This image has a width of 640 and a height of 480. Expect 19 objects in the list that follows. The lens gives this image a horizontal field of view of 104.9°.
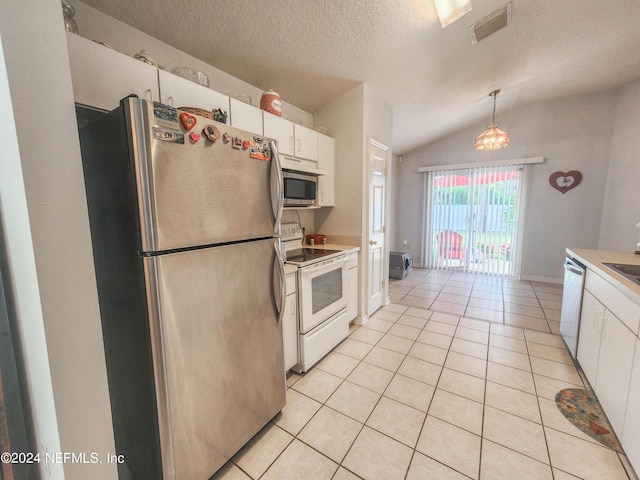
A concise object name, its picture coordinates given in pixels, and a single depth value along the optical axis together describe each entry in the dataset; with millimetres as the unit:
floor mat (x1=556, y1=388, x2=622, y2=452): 1369
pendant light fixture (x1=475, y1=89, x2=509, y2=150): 3213
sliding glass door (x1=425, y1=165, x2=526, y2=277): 4449
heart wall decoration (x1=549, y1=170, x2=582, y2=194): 3899
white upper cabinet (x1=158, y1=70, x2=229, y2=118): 1372
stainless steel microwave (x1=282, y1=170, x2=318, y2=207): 2051
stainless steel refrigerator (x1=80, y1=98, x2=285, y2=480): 914
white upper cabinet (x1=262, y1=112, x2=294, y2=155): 1948
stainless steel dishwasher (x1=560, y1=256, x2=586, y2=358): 1956
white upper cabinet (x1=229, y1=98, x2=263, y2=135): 1706
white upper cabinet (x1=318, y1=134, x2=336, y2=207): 2564
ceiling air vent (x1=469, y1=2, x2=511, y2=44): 1850
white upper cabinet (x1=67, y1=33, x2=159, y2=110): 1086
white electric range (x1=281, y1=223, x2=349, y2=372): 1877
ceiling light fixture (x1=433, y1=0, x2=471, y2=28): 1655
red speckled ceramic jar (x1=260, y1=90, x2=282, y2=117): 1981
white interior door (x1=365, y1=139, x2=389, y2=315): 2762
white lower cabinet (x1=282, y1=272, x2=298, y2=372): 1762
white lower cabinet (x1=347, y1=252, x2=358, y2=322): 2502
